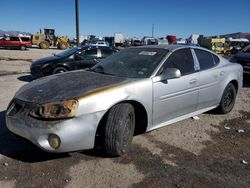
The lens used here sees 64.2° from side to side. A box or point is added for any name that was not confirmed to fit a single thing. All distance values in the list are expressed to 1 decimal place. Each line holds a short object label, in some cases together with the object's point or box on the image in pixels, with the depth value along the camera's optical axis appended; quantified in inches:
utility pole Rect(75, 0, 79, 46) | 559.3
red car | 990.4
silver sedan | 91.5
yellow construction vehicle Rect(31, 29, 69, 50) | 1218.3
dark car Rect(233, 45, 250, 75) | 280.2
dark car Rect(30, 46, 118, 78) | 274.9
